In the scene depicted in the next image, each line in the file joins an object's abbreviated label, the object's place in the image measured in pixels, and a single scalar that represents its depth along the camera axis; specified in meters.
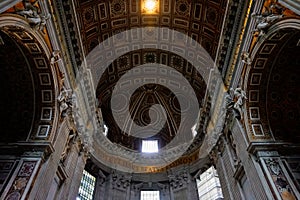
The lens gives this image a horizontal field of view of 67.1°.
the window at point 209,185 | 13.55
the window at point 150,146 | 19.42
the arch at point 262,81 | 7.98
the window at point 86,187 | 13.64
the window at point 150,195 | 16.03
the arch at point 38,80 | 7.89
